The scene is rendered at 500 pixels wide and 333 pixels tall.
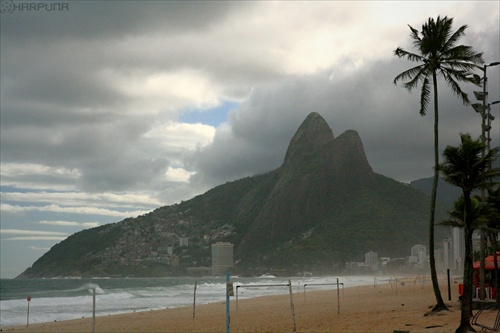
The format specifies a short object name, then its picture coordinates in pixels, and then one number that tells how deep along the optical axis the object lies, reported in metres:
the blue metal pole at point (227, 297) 17.69
